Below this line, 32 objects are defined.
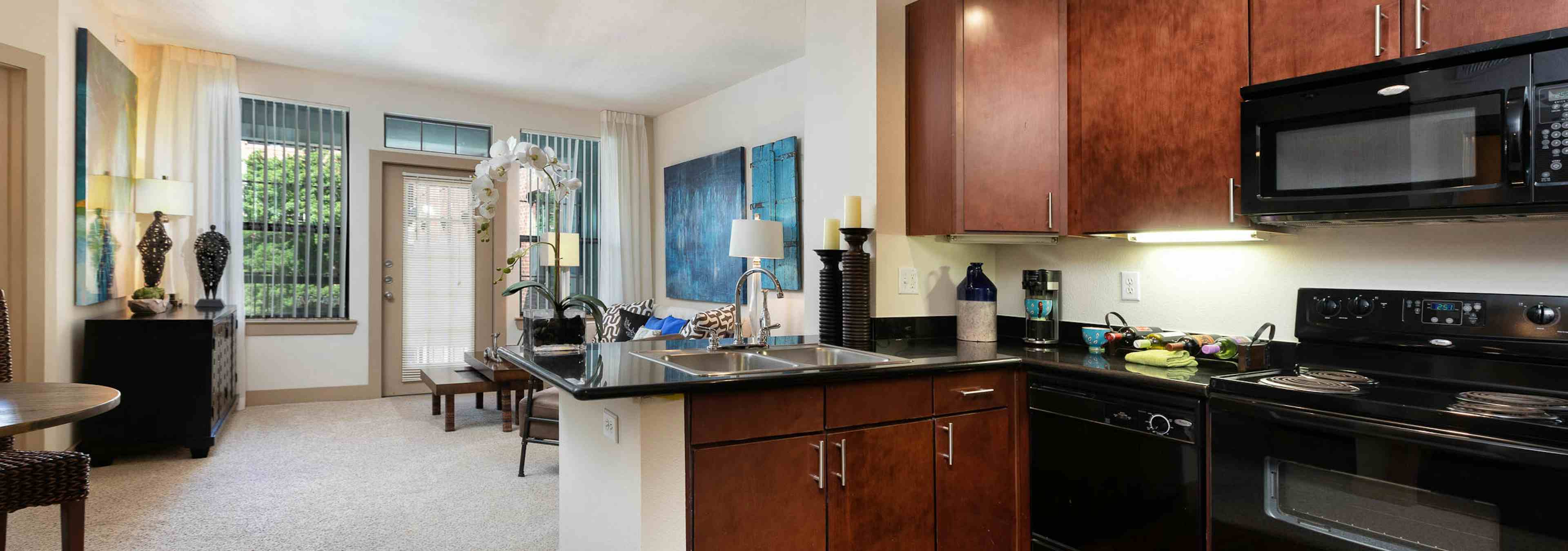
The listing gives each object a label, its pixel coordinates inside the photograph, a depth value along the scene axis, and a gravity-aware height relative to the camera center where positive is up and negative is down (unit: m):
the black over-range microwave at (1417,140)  1.53 +0.31
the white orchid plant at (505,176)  2.16 +0.30
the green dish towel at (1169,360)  2.13 -0.24
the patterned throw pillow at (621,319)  5.85 -0.34
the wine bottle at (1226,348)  2.20 -0.22
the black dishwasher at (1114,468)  1.86 -0.52
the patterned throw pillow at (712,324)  4.43 -0.28
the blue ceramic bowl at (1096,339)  2.48 -0.21
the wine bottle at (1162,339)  2.29 -0.20
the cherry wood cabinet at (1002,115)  2.51 +0.55
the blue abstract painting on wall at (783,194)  4.96 +0.58
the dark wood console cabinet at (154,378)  3.76 -0.51
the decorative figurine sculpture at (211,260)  4.80 +0.12
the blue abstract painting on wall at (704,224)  5.62 +0.45
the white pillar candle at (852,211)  2.60 +0.23
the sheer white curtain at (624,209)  6.70 +0.63
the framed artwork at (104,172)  3.76 +0.59
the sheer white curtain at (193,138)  4.88 +0.96
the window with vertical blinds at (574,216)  6.46 +0.55
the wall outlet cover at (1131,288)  2.58 -0.04
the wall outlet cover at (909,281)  2.82 -0.02
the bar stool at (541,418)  3.75 -0.72
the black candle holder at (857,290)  2.59 -0.05
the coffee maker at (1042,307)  2.65 -0.11
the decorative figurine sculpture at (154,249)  4.40 +0.18
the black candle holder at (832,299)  2.66 -0.08
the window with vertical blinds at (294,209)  5.40 +0.52
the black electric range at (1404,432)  1.38 -0.32
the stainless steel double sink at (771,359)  2.13 -0.26
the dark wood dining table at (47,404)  1.73 -0.32
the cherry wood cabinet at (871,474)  1.75 -0.52
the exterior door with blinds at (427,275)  5.92 +0.03
